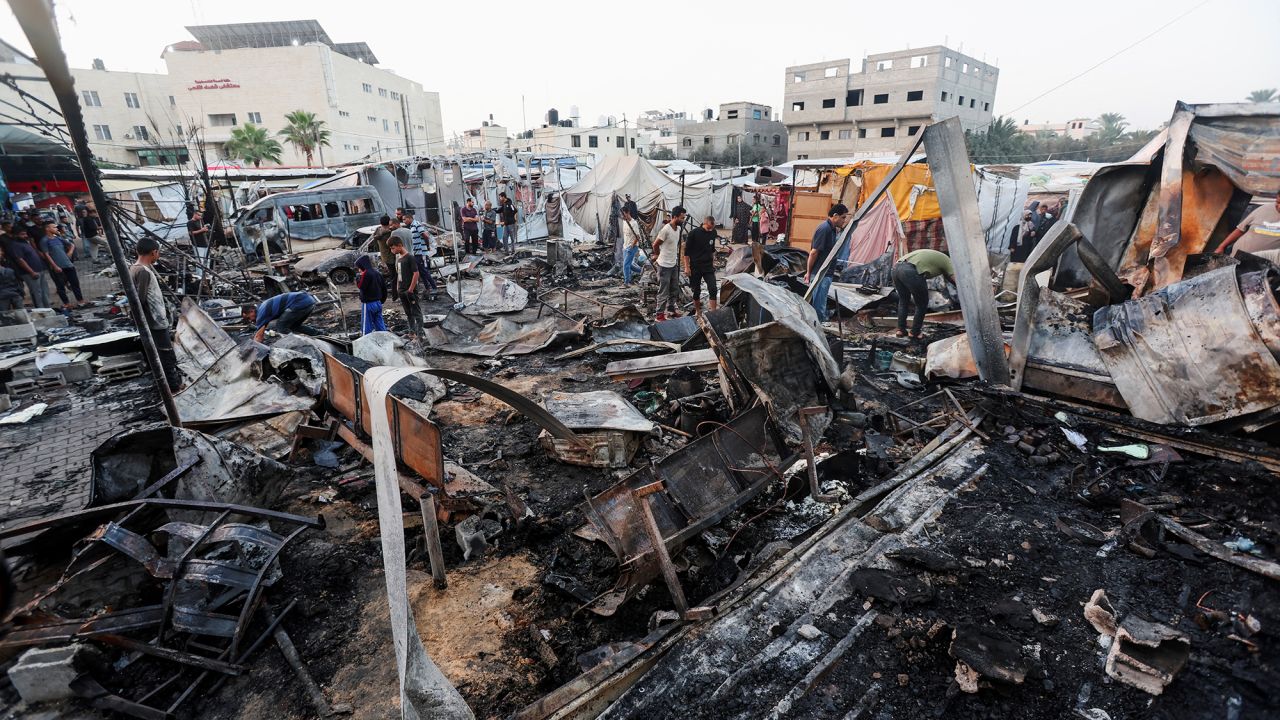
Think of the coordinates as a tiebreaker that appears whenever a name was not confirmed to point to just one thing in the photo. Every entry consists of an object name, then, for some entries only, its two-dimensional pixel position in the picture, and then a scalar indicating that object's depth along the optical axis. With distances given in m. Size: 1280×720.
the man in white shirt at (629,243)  12.04
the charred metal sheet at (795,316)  4.95
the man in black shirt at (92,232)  16.28
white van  14.38
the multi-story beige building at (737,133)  52.06
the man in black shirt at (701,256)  8.84
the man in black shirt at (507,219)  16.98
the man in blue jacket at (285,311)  6.77
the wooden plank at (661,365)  6.10
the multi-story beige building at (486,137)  59.58
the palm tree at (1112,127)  52.93
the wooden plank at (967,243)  5.72
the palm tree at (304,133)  38.09
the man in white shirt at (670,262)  9.27
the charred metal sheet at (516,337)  8.35
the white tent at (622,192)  17.25
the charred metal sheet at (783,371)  4.99
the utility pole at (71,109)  2.92
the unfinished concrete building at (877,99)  40.81
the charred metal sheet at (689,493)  3.32
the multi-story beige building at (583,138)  53.97
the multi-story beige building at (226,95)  43.56
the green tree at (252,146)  36.16
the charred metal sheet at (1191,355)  4.16
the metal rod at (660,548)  2.97
